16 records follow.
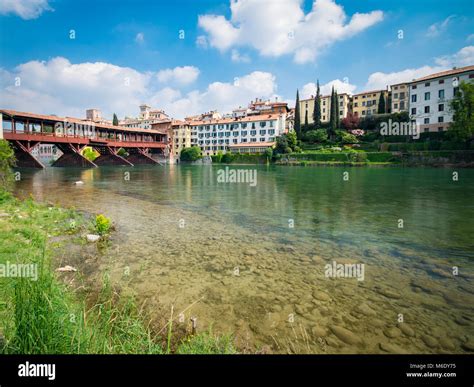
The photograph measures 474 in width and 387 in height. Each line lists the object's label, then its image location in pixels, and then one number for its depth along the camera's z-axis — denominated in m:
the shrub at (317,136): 77.56
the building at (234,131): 90.19
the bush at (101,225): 8.92
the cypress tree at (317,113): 87.75
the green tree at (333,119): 79.44
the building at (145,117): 134.25
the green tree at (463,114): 45.92
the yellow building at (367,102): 88.94
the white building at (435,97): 55.50
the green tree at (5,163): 14.75
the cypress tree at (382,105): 83.94
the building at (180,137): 106.75
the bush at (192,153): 93.00
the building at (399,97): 82.62
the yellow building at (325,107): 96.56
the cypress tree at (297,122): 84.04
